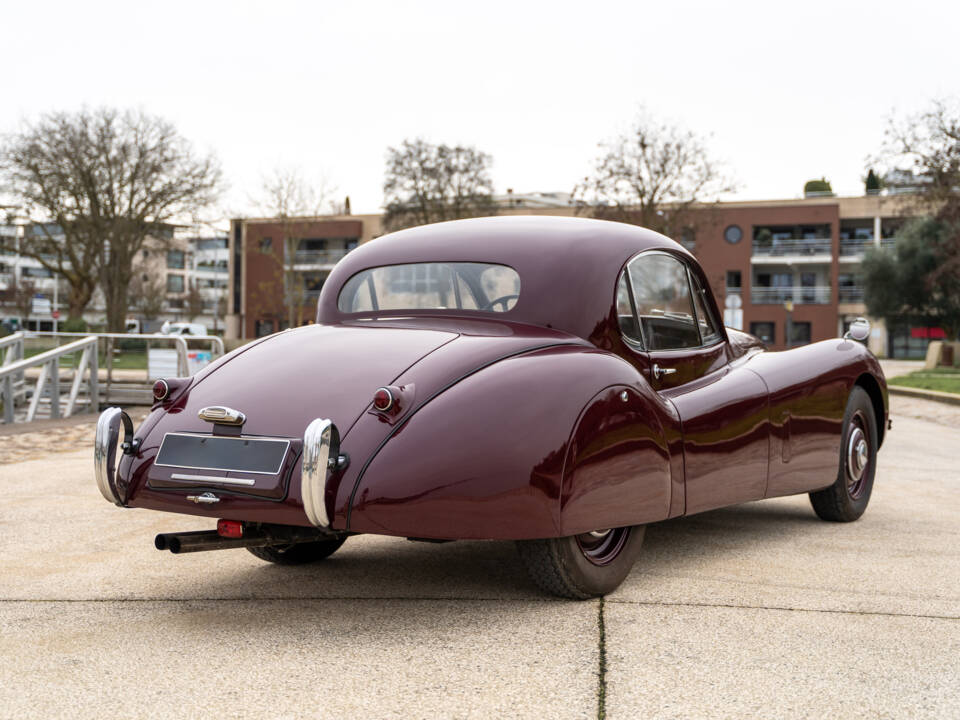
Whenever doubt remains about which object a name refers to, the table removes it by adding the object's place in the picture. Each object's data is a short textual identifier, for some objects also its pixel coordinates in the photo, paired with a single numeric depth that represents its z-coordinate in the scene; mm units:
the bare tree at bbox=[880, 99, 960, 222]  34156
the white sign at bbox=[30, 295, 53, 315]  73719
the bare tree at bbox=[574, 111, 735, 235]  39438
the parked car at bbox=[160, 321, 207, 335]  66831
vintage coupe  3580
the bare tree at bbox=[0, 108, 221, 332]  35844
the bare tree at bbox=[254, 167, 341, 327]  53072
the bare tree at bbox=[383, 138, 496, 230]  53250
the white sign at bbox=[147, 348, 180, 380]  16422
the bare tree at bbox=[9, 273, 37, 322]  74500
